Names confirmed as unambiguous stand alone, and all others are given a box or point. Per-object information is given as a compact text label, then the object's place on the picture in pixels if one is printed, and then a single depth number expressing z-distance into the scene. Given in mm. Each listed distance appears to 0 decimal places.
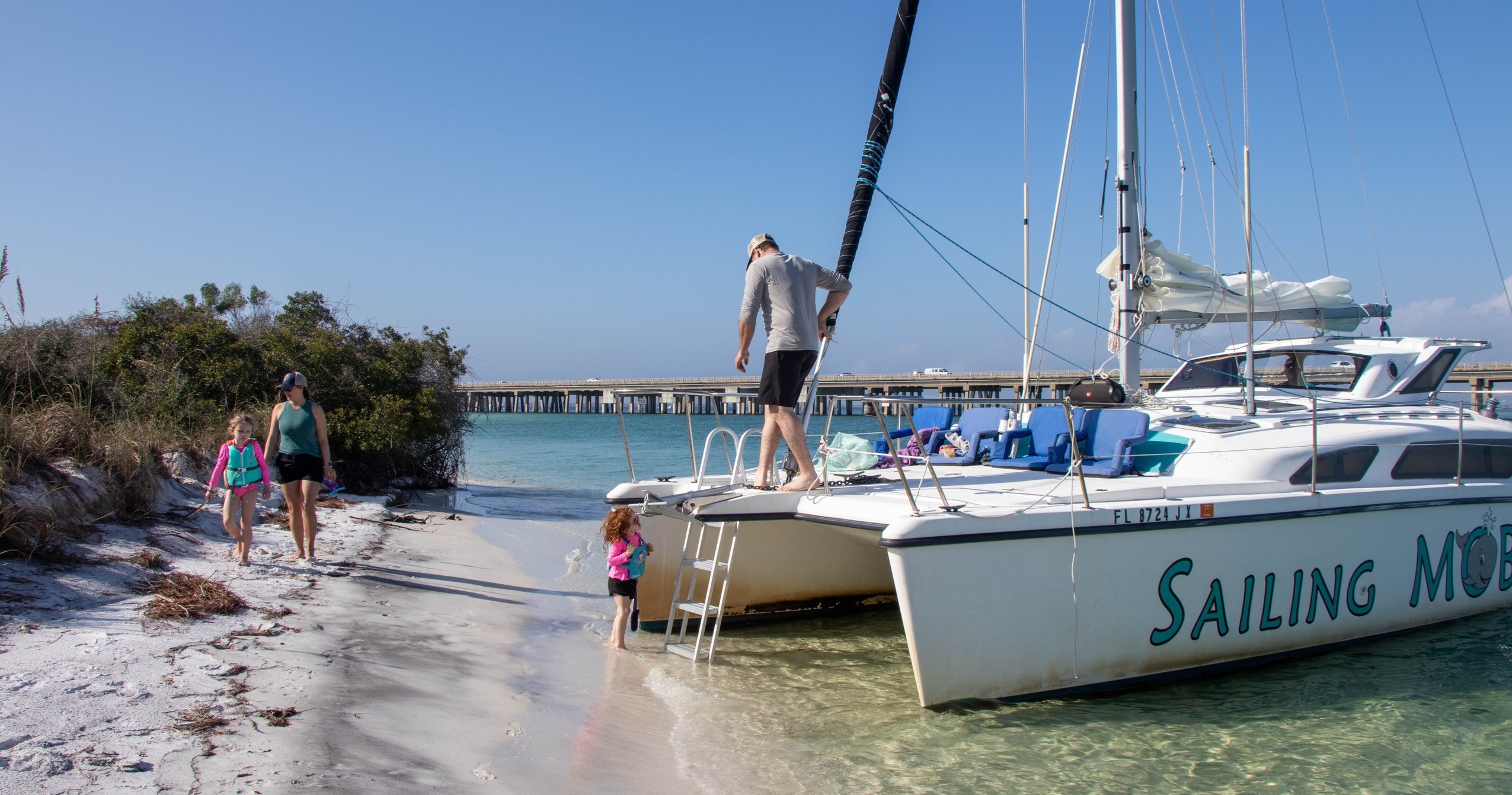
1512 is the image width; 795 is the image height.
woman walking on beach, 6703
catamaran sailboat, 4750
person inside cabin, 8094
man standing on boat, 5527
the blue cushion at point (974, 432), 7223
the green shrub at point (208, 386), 7051
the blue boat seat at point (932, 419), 8211
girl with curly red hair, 5867
